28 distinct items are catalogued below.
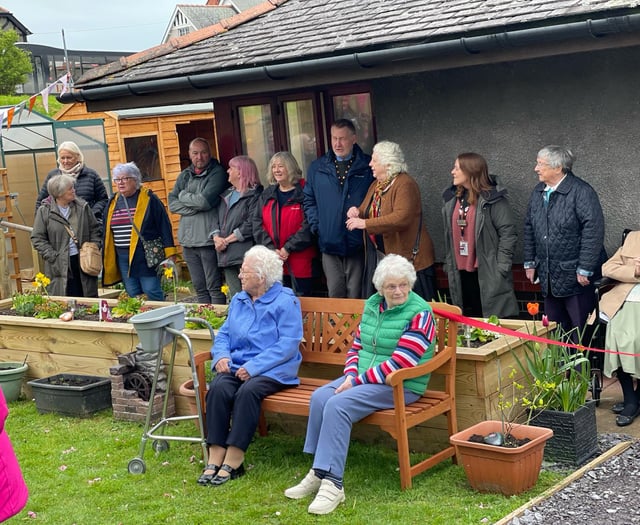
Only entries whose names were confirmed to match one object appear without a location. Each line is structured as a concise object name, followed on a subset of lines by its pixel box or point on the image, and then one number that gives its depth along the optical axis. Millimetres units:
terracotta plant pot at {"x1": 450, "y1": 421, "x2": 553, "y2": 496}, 5258
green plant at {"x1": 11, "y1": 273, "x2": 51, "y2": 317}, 8781
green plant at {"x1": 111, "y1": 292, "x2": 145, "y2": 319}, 8359
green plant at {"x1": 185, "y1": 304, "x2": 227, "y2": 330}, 7529
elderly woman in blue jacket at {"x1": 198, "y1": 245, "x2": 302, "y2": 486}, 6078
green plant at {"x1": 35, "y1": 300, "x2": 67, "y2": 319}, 8508
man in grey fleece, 9094
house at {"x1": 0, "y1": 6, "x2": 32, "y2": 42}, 68688
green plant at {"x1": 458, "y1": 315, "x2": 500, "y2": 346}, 6426
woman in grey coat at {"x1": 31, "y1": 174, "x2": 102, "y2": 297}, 9664
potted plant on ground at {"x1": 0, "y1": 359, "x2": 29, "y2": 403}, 8211
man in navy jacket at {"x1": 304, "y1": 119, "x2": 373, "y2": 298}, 8062
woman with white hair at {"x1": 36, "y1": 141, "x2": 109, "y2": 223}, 10164
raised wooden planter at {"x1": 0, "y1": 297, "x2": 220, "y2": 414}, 7391
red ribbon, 5891
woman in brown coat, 7661
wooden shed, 18312
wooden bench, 5590
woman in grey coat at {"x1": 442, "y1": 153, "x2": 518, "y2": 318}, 7398
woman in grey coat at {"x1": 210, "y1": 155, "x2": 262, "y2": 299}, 8688
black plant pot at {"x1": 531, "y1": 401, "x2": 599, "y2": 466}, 5730
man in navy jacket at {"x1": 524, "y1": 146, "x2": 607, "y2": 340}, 6719
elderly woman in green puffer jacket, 5570
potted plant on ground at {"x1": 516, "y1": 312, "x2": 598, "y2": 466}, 5742
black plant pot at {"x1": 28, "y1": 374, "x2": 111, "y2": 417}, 7703
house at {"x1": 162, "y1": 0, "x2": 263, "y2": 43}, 62500
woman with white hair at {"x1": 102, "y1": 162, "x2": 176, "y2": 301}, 9438
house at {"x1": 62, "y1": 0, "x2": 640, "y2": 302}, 6824
